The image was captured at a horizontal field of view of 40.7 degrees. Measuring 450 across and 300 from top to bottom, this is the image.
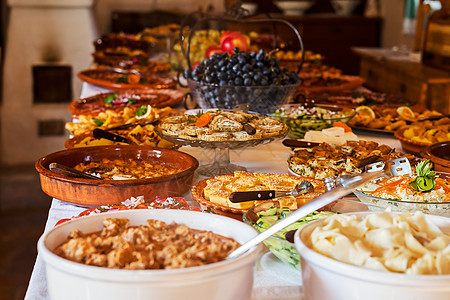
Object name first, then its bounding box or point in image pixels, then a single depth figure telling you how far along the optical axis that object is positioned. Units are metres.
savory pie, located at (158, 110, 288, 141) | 1.47
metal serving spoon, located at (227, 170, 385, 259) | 0.80
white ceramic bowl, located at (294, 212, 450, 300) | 0.69
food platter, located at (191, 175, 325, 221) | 1.15
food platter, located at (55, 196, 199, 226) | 1.12
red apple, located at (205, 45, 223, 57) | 3.07
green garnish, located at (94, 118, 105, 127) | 1.96
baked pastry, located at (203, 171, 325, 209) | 1.13
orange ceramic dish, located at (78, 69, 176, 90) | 2.82
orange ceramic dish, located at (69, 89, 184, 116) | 2.29
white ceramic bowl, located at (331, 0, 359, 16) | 6.65
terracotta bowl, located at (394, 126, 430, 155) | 1.75
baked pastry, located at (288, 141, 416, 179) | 1.42
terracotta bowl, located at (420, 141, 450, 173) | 1.48
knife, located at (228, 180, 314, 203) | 1.14
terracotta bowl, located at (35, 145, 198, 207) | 1.26
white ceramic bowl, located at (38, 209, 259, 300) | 0.70
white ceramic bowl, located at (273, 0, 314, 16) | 6.62
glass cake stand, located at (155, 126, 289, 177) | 1.46
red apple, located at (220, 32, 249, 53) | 3.13
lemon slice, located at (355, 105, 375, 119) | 2.17
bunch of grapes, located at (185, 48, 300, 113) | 2.05
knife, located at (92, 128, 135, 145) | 1.66
